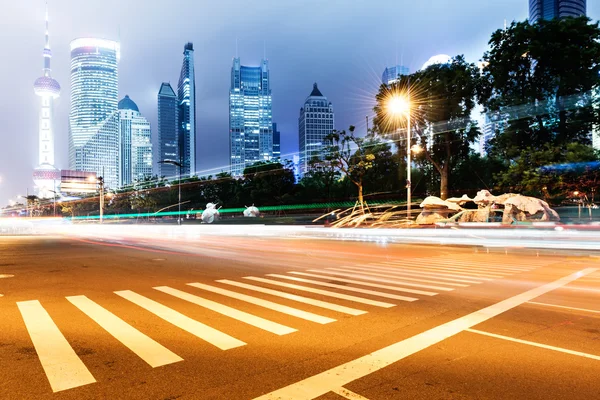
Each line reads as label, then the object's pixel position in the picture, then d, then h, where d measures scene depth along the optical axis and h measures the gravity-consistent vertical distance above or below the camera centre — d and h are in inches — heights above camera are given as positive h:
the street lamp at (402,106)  979.2 +250.4
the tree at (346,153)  1578.5 +218.5
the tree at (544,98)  1096.2 +325.3
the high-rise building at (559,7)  7293.3 +3692.0
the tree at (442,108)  1428.4 +357.1
